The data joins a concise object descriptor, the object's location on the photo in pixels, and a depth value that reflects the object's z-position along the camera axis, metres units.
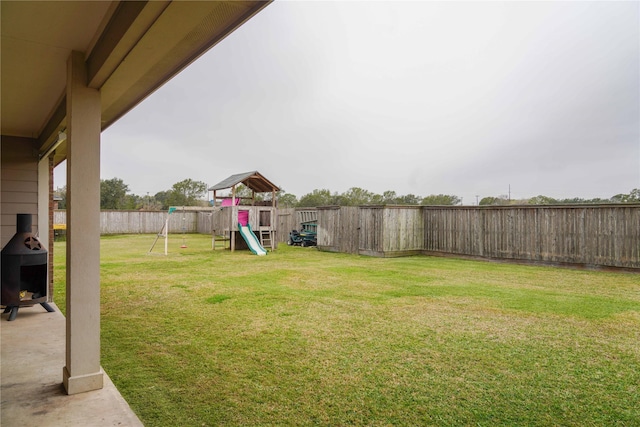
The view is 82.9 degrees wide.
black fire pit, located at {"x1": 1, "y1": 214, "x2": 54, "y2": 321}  4.16
